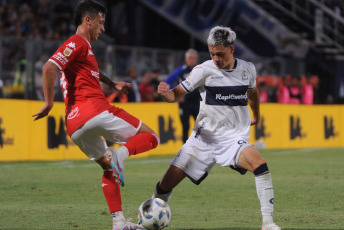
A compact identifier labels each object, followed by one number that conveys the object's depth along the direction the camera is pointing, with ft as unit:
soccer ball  46.98
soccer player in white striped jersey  49.73
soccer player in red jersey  47.06
